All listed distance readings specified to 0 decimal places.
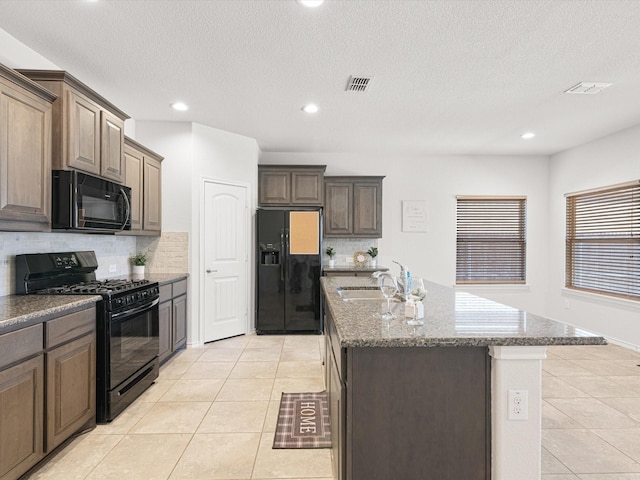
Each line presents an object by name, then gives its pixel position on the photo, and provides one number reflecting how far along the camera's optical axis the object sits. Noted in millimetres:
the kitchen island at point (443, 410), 1484
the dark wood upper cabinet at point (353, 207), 5328
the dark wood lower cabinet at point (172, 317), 3465
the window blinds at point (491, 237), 5781
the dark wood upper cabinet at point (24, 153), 1985
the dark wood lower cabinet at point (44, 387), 1706
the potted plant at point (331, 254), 5405
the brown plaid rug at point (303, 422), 2275
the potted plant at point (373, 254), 5516
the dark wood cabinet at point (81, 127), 2375
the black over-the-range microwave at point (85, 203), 2377
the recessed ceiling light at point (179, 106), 3675
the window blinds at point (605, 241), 4285
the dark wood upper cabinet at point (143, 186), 3518
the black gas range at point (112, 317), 2447
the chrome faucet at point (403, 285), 2289
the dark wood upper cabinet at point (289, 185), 5133
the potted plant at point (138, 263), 3913
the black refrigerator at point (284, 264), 4781
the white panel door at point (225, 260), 4371
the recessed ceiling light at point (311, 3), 2066
